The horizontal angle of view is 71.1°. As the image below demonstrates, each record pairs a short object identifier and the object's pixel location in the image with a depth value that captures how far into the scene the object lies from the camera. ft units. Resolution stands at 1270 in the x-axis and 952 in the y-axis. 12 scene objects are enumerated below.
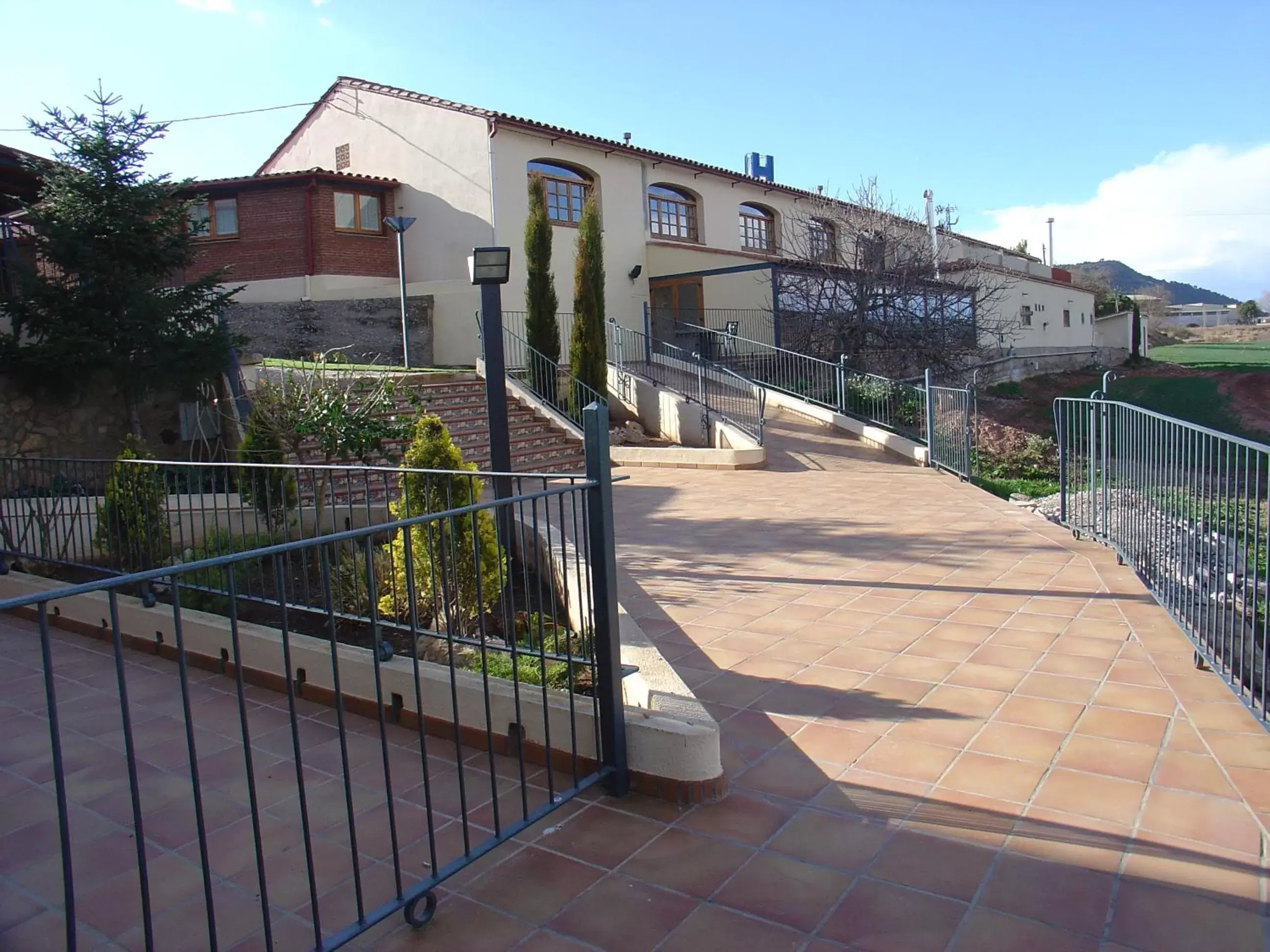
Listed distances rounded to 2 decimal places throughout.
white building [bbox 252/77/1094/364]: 63.77
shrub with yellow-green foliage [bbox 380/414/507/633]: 15.58
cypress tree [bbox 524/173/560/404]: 56.29
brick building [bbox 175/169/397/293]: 64.54
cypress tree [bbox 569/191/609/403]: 54.80
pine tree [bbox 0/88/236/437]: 33.73
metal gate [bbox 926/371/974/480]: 39.93
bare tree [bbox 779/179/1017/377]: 68.33
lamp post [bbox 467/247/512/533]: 18.25
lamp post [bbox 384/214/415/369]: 51.11
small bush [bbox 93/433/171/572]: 18.65
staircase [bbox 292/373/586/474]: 43.29
